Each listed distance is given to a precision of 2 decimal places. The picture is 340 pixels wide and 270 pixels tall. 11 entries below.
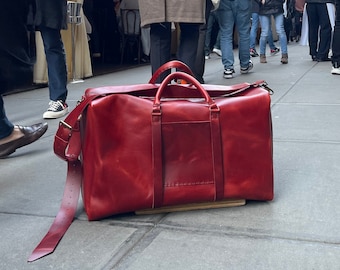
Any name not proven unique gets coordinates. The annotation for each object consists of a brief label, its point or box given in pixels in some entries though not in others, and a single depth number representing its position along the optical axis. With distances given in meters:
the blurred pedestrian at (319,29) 8.56
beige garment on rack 7.00
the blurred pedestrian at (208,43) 10.13
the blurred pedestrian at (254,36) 10.50
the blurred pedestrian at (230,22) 6.91
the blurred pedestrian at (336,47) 6.81
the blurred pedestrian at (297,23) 17.77
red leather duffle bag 2.07
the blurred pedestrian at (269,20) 8.91
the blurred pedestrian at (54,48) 4.12
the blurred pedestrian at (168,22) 3.98
